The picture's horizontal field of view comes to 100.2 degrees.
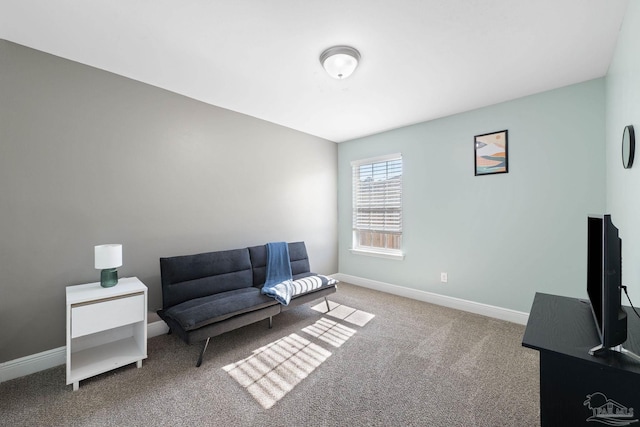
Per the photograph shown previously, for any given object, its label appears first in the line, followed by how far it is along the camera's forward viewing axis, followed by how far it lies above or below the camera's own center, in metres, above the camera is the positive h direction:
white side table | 1.91 -0.83
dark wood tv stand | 0.89 -0.59
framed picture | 3.05 +0.69
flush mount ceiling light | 2.09 +1.23
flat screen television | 0.94 -0.30
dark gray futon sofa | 2.23 -0.81
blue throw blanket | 2.91 -0.69
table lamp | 2.11 -0.38
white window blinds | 4.07 +0.12
